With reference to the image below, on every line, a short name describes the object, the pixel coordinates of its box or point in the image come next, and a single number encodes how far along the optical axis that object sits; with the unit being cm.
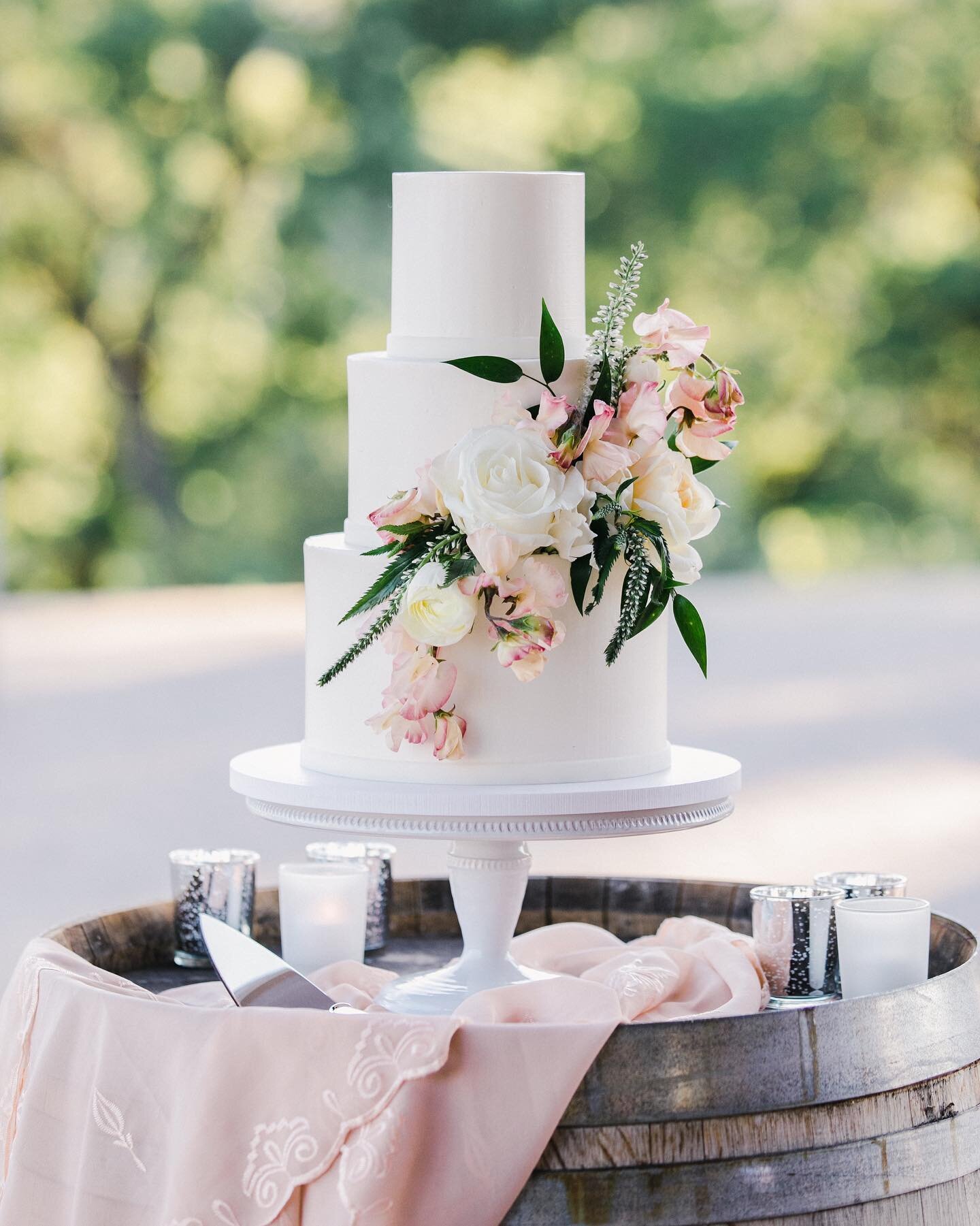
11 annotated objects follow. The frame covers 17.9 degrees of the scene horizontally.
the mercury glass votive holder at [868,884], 205
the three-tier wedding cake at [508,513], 185
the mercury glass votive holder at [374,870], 216
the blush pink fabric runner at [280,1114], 169
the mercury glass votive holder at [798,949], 200
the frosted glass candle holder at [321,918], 207
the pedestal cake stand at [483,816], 185
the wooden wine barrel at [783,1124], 170
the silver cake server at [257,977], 184
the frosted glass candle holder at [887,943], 192
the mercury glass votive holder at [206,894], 211
